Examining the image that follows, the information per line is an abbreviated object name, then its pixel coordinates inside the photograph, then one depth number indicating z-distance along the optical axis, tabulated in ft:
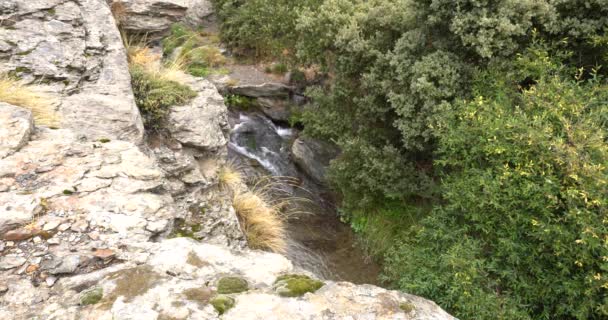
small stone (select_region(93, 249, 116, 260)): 10.73
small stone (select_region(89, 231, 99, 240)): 11.15
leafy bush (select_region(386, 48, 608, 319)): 12.74
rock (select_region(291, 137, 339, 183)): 29.58
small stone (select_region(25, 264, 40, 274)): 10.14
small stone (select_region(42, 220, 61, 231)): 11.04
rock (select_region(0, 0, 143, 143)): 17.11
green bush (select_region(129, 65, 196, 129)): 20.16
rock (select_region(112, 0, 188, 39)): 34.37
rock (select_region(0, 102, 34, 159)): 12.90
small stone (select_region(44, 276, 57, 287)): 10.01
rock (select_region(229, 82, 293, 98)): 36.09
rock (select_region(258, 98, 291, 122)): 35.24
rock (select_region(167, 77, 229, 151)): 19.81
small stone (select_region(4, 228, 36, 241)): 10.66
